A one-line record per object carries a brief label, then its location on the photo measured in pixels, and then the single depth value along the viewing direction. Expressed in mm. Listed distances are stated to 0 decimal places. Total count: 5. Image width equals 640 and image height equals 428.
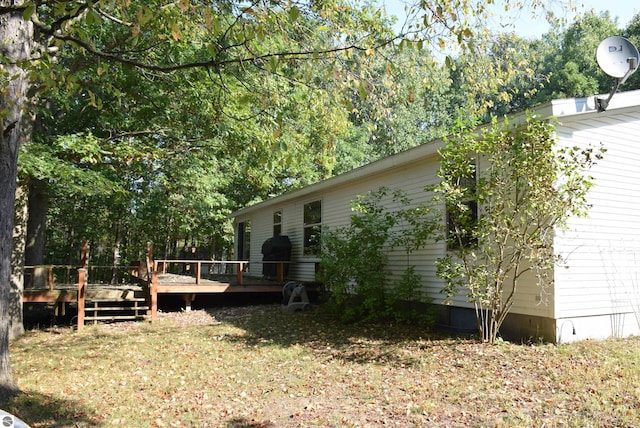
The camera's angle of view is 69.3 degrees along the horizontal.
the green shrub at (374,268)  8500
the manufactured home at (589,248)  6645
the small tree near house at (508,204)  6125
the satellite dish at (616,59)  6512
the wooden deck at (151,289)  9648
